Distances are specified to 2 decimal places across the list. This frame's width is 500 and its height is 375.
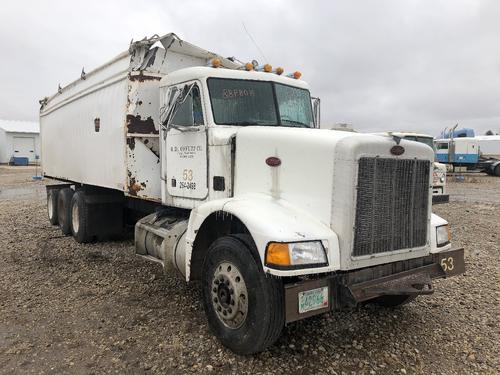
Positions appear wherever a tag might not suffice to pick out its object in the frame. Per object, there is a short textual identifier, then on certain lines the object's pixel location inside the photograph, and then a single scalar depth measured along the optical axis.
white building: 45.66
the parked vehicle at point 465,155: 29.47
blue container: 43.00
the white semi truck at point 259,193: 3.38
